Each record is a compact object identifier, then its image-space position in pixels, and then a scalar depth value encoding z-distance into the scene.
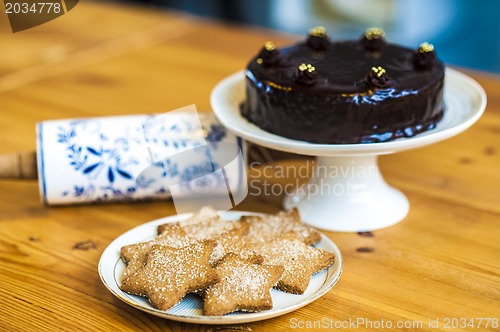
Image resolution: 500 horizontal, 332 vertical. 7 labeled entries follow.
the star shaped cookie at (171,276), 0.92
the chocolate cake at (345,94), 1.03
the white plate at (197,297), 0.91
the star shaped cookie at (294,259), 0.95
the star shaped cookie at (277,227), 1.02
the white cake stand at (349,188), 1.08
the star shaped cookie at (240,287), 0.91
